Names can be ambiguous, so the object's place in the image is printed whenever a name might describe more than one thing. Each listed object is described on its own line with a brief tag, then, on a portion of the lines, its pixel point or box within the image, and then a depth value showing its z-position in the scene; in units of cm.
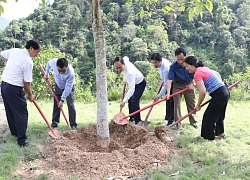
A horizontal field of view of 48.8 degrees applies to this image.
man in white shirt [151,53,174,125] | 571
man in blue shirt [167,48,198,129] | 535
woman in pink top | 456
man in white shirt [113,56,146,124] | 539
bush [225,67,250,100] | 1026
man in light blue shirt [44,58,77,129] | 514
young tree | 422
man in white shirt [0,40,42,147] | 434
